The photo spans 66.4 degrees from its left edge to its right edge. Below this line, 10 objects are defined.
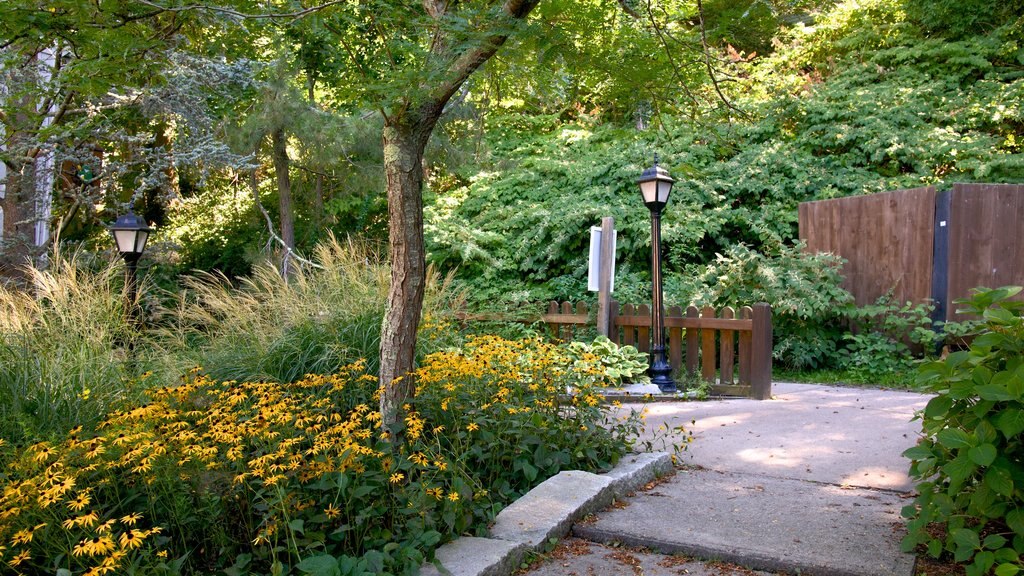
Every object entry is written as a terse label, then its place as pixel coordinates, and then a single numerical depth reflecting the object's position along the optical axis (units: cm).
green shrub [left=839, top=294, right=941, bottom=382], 847
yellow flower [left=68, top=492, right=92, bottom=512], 228
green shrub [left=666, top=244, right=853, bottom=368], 884
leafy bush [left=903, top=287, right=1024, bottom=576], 248
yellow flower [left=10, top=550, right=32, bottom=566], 216
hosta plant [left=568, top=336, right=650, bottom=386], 733
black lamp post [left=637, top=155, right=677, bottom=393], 740
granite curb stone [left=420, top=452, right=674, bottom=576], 275
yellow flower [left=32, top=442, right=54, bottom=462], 246
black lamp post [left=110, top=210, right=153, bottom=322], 773
